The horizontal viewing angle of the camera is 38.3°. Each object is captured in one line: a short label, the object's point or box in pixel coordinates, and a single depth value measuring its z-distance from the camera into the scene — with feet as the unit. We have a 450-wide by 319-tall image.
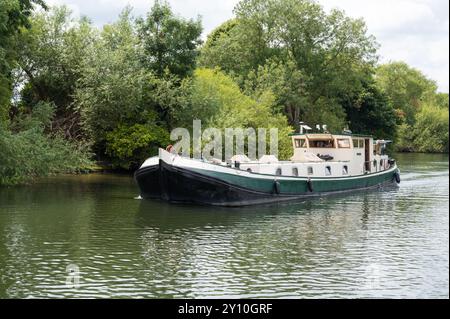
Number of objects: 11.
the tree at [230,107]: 153.17
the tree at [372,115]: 236.84
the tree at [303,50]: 211.41
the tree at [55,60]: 154.10
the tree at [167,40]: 155.74
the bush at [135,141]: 148.36
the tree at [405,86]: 296.71
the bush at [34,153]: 102.12
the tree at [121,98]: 147.43
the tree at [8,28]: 99.60
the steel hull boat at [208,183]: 97.35
